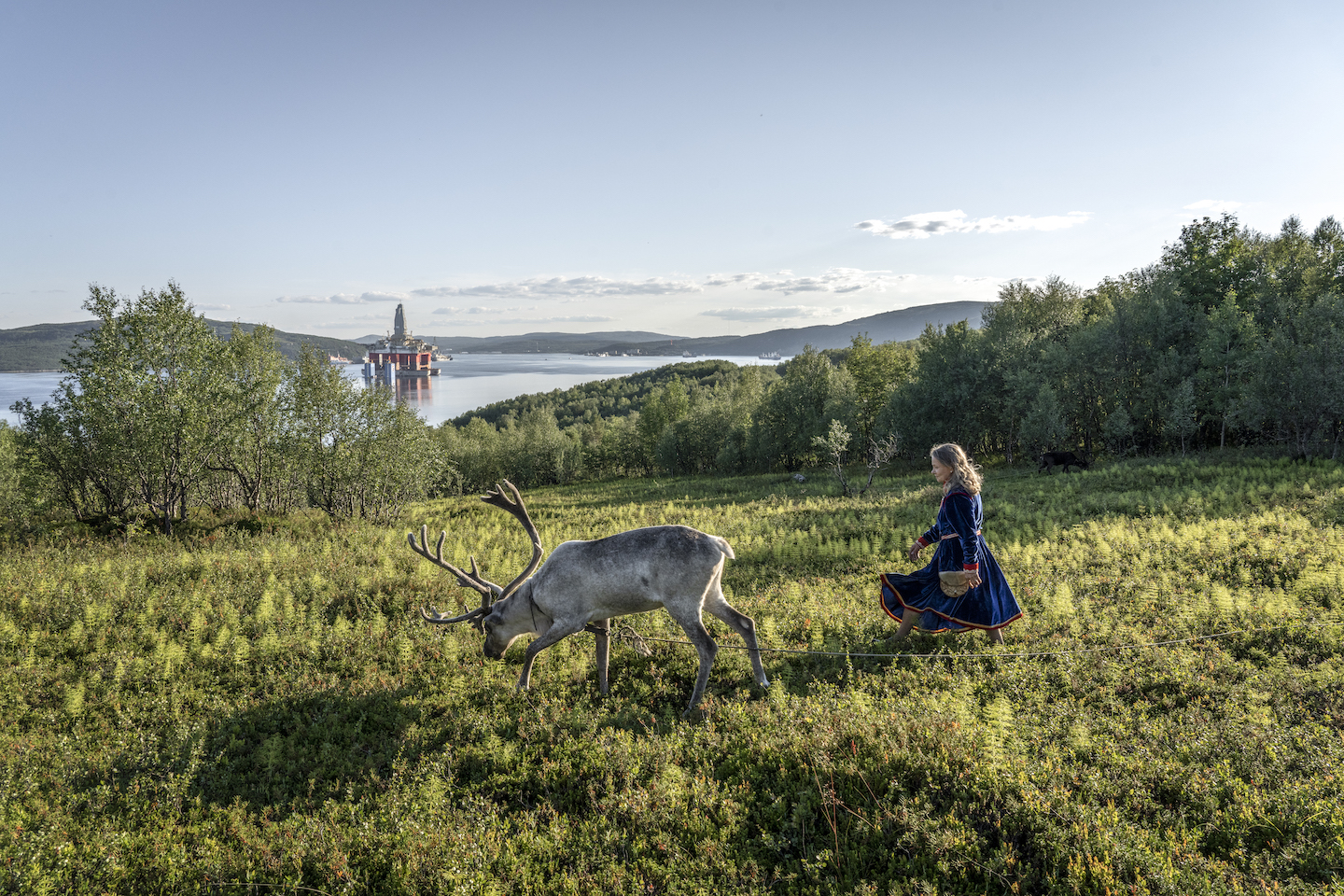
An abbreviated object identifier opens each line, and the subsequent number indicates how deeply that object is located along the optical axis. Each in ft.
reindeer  21.36
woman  22.53
